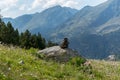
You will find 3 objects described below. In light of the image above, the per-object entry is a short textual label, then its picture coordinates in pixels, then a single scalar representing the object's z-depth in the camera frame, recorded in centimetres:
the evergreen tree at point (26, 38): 4950
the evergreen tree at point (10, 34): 5858
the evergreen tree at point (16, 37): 5995
